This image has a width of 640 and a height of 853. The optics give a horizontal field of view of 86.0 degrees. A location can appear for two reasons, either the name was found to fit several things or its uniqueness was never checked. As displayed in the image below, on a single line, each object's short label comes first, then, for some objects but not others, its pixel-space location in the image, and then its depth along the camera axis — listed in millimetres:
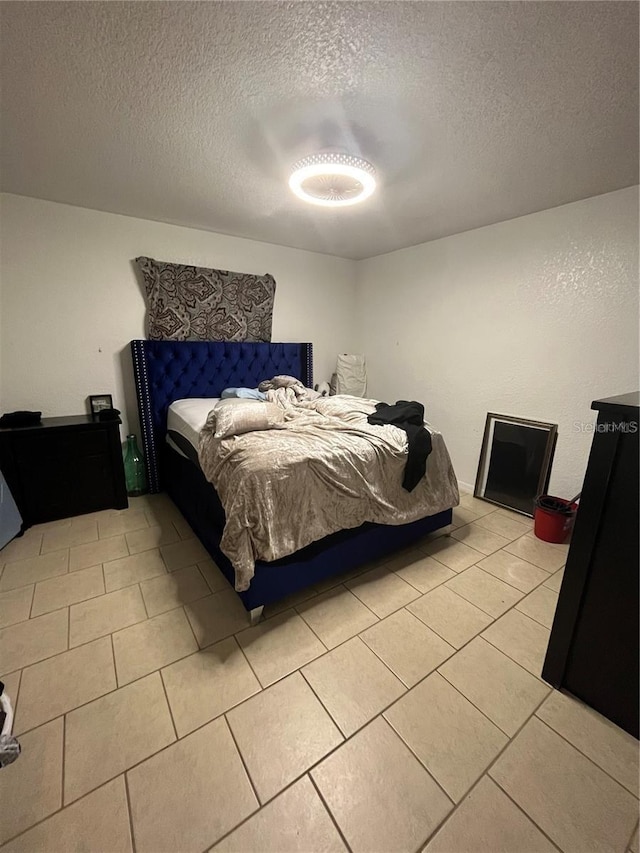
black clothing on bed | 2205
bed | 1874
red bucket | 2504
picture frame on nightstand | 3049
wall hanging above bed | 3133
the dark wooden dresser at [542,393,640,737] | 1216
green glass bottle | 3195
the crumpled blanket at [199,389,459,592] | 1693
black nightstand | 2504
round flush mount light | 1827
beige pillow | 2143
